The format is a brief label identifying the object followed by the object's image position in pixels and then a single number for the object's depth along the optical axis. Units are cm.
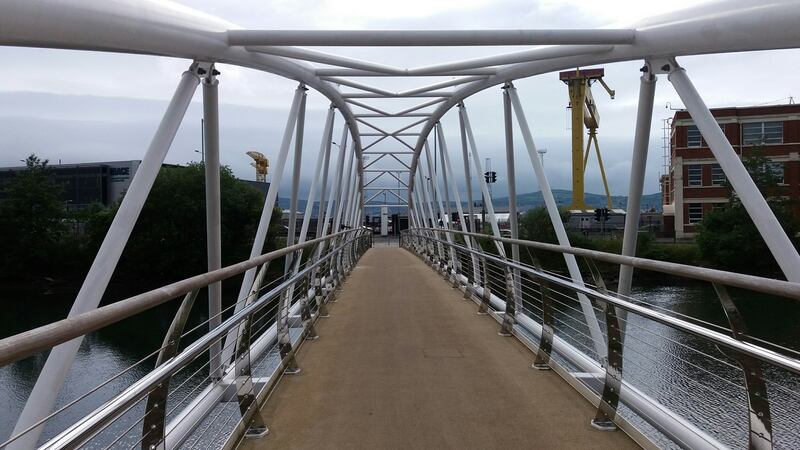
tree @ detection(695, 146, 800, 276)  2908
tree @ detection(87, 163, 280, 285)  3750
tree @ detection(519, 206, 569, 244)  3774
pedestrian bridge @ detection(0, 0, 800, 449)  249
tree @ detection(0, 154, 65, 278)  3750
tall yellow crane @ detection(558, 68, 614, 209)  4613
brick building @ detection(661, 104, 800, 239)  3750
